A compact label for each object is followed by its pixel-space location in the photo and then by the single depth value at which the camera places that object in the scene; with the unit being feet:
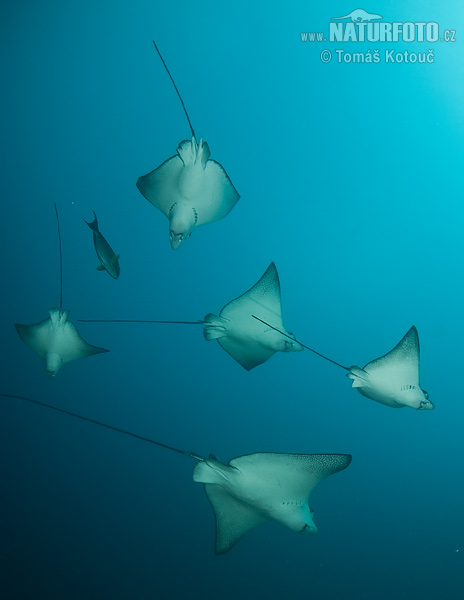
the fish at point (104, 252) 17.21
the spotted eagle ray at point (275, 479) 16.16
